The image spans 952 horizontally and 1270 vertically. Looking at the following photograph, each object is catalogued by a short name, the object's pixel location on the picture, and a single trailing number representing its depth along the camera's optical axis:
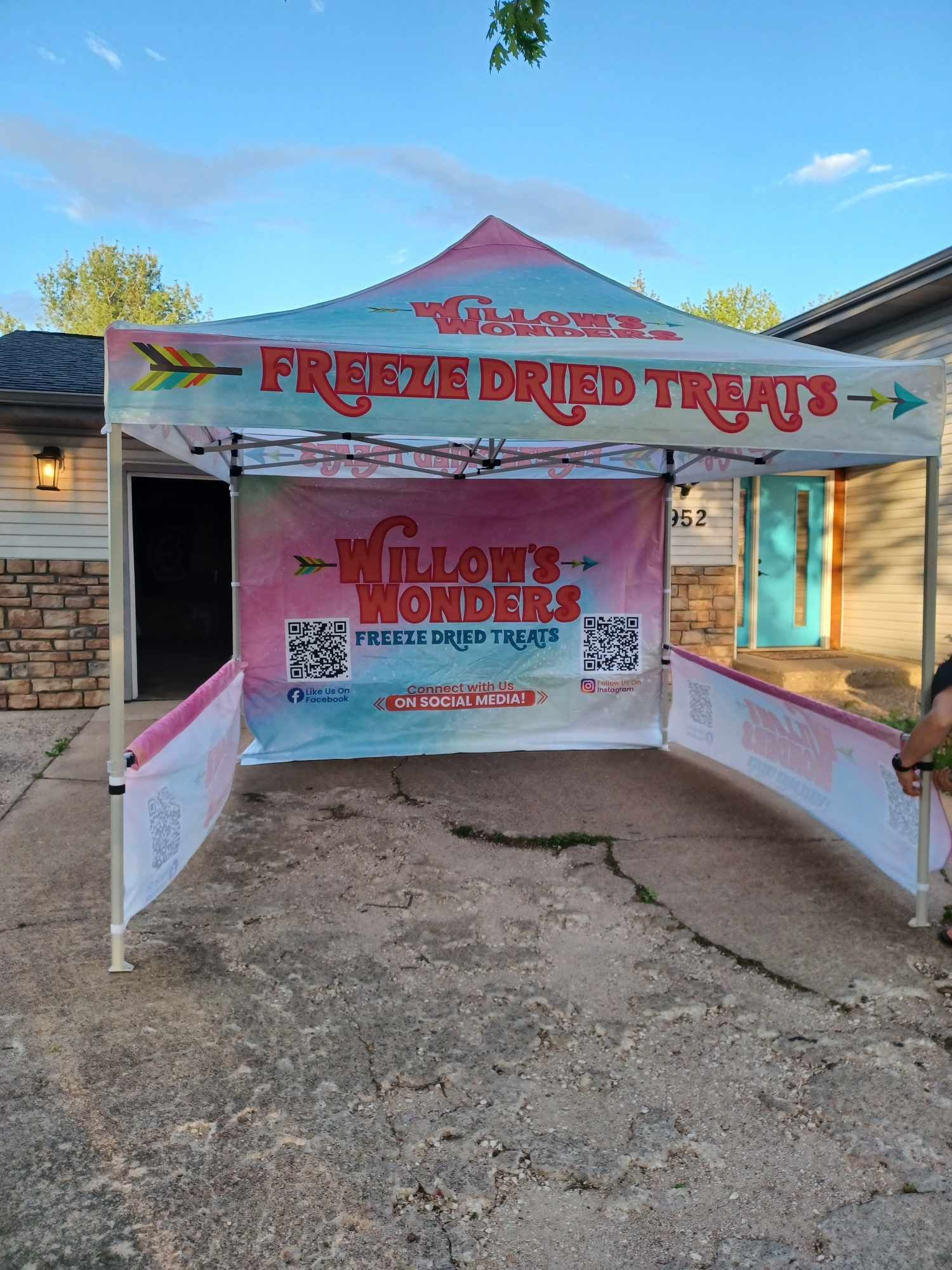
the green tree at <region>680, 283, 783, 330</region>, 39.12
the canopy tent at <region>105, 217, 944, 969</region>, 3.00
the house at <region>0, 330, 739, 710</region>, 7.97
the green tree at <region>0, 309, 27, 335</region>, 39.31
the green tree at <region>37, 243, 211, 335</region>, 36.28
